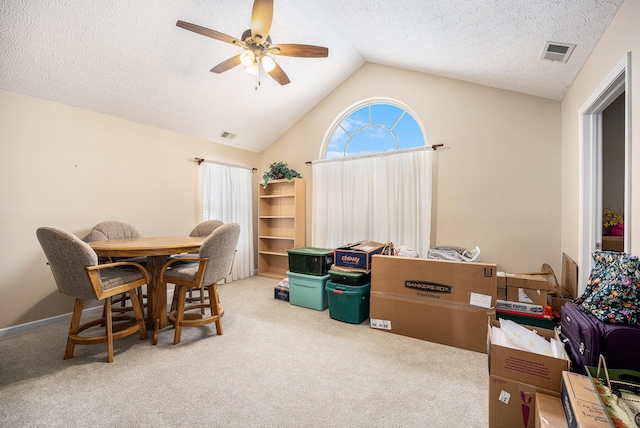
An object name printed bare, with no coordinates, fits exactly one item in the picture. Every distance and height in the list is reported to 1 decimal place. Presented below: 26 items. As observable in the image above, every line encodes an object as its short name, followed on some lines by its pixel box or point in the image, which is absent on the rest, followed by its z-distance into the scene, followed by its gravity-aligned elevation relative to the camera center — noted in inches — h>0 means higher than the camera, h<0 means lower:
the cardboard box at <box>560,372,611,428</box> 35.8 -28.2
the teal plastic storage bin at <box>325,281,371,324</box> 110.0 -37.3
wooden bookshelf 179.3 -7.0
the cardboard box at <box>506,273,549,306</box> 87.1 -25.6
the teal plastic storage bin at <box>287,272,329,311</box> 126.1 -37.7
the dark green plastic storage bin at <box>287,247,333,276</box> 127.9 -23.5
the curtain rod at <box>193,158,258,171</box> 163.5 +33.2
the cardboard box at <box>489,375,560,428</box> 50.4 -37.0
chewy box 114.2 -18.8
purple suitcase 47.2 -24.1
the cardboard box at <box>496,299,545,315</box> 86.0 -31.3
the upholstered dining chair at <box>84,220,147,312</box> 107.4 -9.0
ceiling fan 81.3 +59.1
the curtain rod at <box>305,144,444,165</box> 133.4 +34.4
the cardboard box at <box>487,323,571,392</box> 49.3 -29.7
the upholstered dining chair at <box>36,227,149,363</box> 74.2 -19.8
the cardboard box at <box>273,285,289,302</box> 139.3 -42.3
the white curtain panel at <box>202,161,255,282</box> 169.0 +8.1
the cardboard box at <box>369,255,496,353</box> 88.8 -31.0
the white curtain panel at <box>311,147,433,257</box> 138.4 +8.2
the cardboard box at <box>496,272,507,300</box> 91.8 -25.5
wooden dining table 86.0 -12.9
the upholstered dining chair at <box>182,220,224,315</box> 138.9 -7.6
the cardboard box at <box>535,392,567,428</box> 43.0 -34.0
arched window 150.2 +50.9
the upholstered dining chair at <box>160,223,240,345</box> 91.2 -20.6
